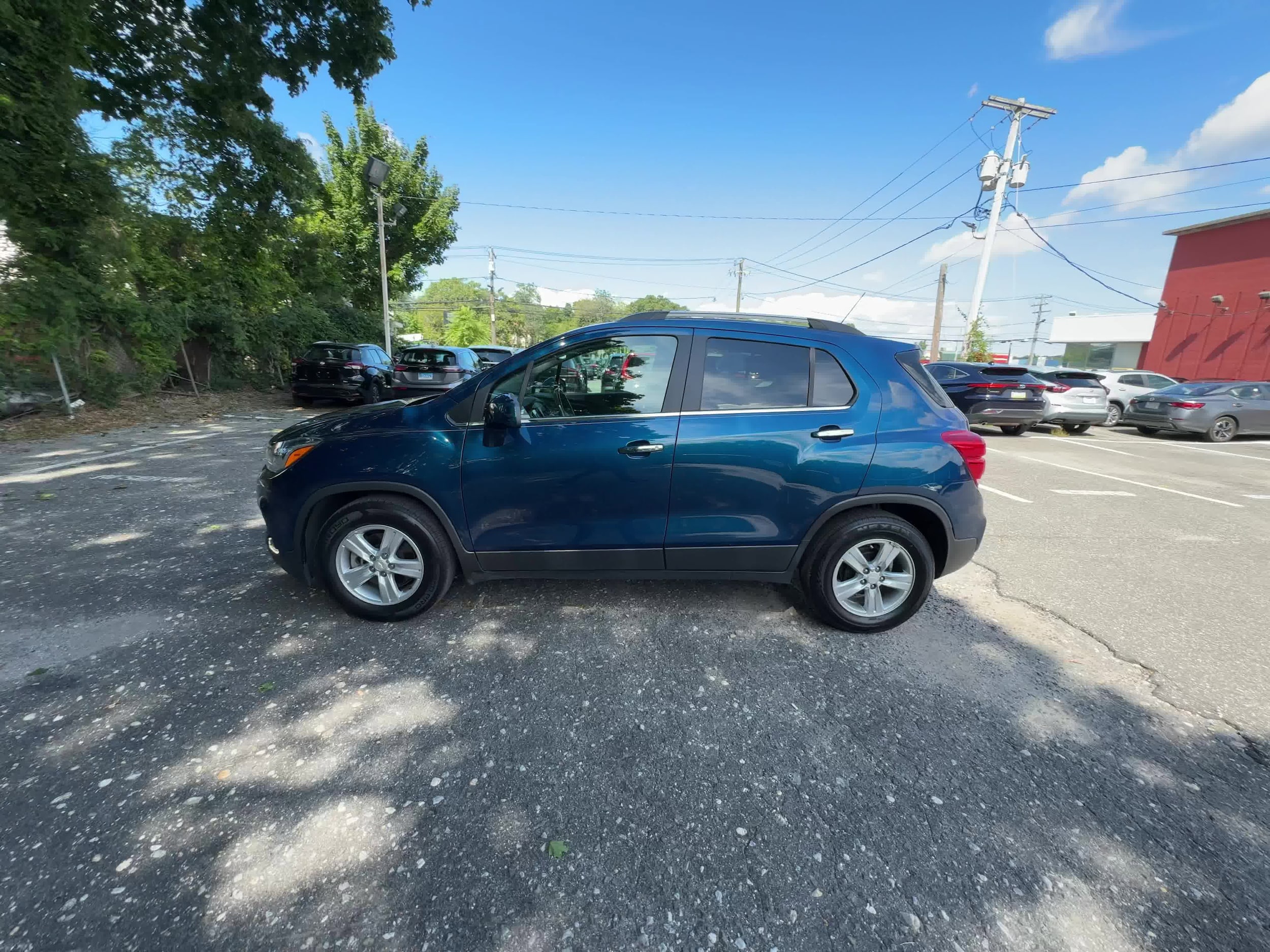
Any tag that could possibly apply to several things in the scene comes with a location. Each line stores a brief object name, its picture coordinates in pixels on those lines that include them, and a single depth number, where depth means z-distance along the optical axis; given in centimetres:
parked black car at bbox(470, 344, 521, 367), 1439
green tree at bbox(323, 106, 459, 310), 2217
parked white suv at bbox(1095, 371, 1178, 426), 1488
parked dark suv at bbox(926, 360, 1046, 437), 1096
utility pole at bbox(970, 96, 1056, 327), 2252
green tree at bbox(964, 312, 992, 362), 2659
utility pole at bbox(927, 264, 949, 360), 2716
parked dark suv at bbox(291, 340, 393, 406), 1213
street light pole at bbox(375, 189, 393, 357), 1786
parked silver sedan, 1244
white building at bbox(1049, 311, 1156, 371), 3059
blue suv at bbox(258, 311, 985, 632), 295
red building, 2297
